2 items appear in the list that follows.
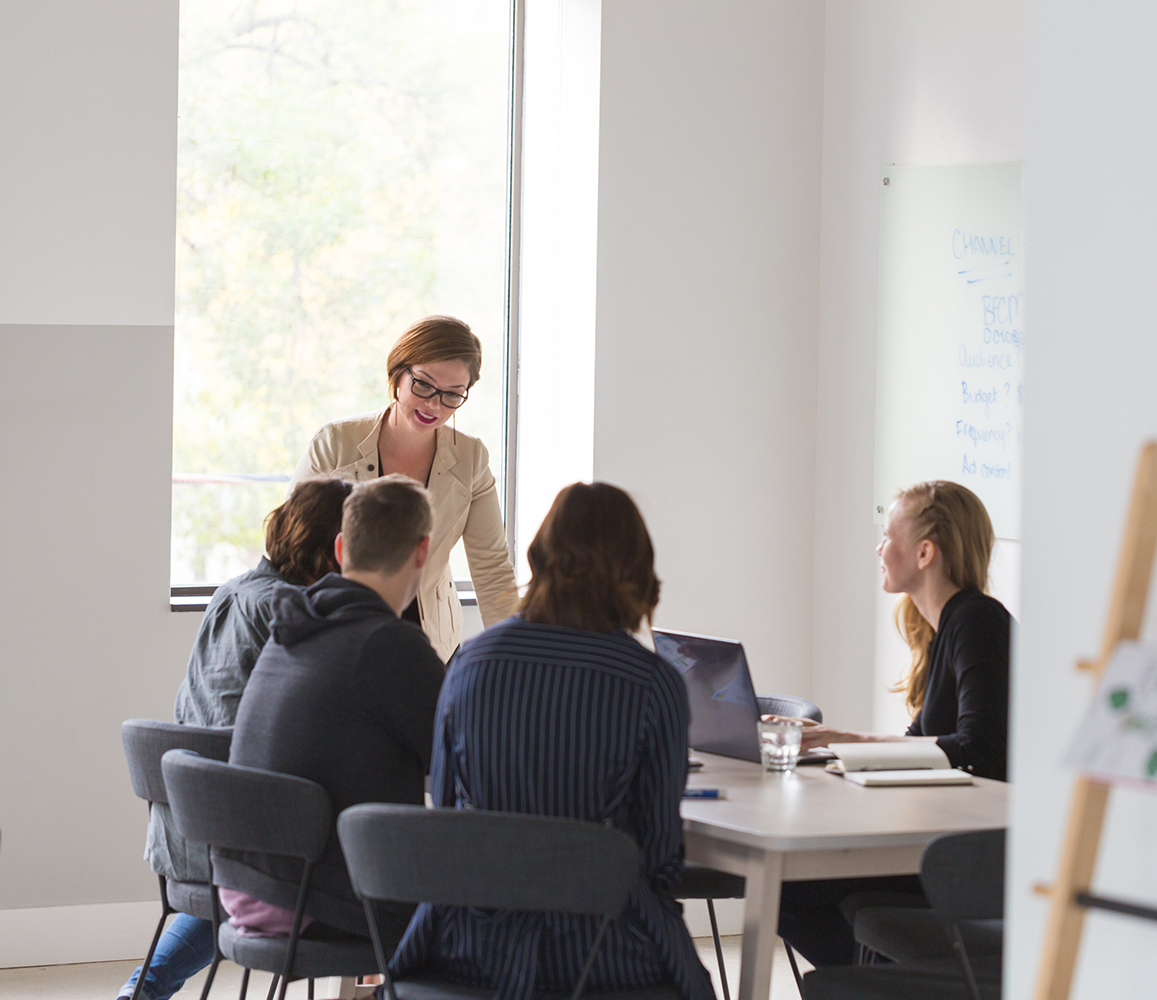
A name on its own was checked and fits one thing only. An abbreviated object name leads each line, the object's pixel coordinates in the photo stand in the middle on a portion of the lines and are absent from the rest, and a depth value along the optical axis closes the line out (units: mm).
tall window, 8547
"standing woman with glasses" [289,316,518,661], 6770
